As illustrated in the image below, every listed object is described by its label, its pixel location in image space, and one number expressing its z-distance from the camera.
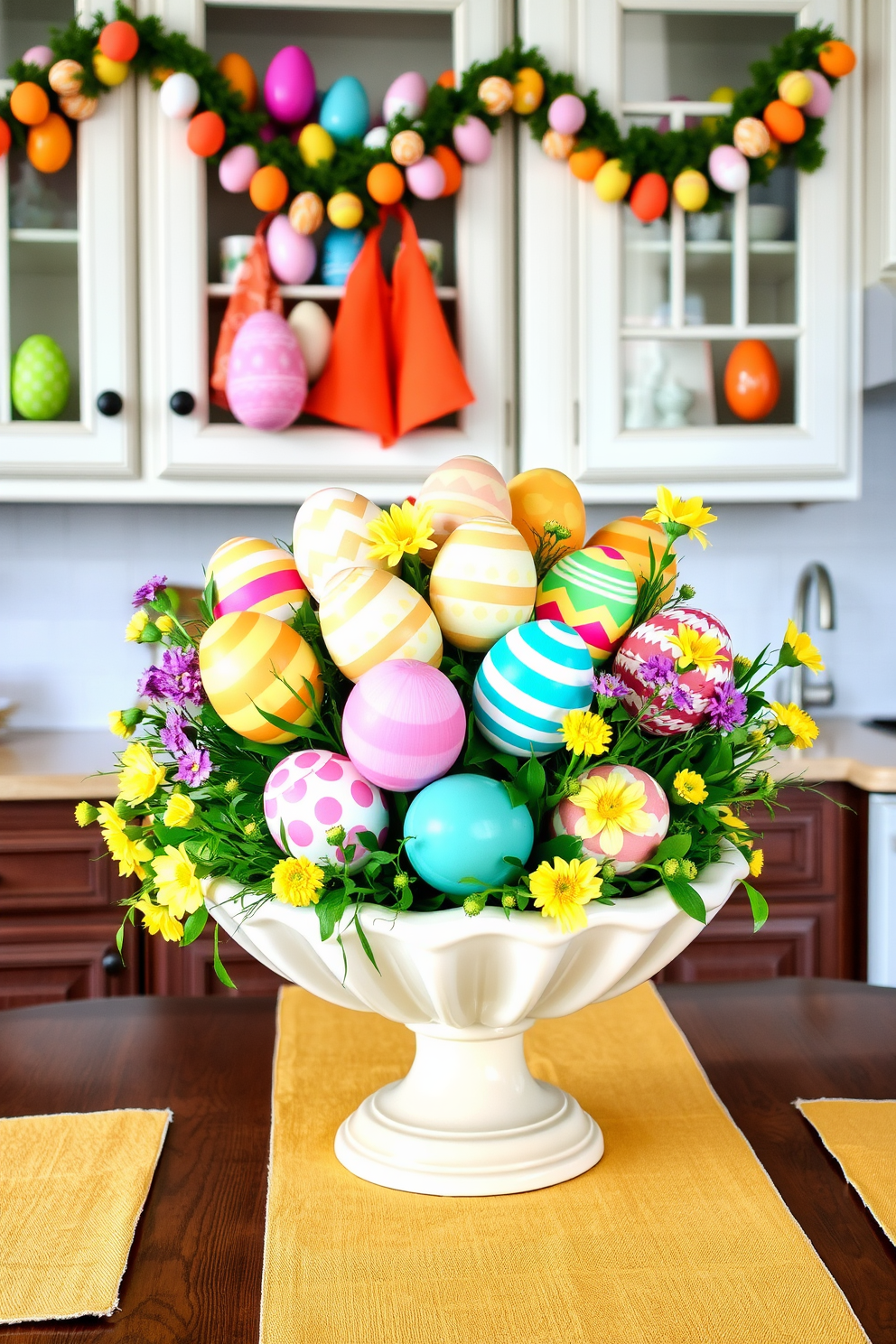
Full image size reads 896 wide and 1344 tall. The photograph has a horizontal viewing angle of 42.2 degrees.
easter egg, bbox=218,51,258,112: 1.91
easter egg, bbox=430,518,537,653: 0.65
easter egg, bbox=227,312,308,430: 1.85
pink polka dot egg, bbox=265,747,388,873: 0.59
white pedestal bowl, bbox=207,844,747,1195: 0.59
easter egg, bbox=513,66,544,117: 1.93
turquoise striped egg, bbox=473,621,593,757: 0.60
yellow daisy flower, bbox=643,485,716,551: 0.66
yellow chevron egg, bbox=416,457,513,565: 0.71
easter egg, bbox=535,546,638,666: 0.66
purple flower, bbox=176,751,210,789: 0.63
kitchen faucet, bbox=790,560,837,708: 2.23
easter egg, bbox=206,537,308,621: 0.70
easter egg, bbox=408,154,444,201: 1.91
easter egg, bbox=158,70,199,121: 1.85
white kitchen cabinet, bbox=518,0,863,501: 1.99
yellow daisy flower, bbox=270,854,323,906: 0.58
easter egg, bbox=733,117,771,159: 1.95
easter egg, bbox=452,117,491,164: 1.92
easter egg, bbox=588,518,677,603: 0.70
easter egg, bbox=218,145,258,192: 1.90
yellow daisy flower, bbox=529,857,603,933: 0.57
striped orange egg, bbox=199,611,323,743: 0.63
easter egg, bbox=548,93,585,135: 1.91
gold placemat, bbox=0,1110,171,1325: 0.55
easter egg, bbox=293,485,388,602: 0.68
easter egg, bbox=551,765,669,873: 0.59
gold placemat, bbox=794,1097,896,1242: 0.65
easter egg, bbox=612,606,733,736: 0.63
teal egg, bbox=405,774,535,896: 0.57
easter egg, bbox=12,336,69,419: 1.92
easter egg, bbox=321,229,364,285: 1.97
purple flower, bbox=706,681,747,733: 0.64
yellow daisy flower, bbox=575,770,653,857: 0.59
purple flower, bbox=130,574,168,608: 0.70
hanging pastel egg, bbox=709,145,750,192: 1.97
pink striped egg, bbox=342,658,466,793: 0.59
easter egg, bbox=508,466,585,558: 0.75
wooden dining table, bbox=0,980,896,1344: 0.56
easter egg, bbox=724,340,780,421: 2.03
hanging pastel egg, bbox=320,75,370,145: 1.92
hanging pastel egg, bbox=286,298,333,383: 1.95
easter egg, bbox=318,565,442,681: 0.63
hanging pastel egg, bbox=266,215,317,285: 1.92
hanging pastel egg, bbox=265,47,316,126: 1.90
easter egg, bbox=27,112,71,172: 1.88
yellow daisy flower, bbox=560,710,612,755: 0.59
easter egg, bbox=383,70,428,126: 1.92
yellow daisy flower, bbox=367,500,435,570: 0.65
